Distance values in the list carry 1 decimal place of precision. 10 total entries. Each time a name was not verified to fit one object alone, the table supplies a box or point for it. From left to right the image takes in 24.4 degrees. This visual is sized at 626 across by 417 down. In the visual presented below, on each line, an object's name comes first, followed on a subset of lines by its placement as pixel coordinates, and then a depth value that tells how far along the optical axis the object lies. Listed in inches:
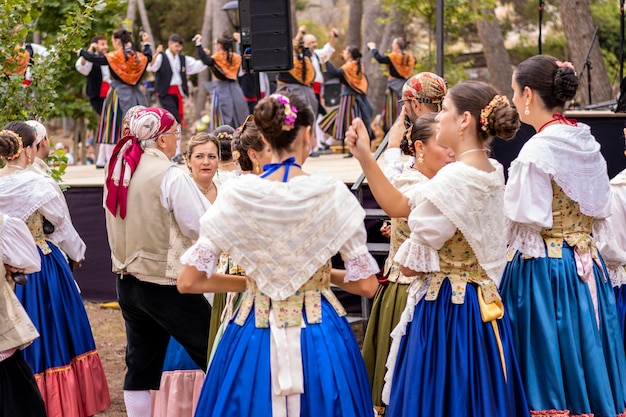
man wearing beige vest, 252.2
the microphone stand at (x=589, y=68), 675.0
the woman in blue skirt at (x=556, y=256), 219.8
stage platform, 382.4
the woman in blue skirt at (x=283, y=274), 175.0
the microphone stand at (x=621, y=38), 527.2
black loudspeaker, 452.8
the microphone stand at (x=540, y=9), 585.2
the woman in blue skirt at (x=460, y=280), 193.9
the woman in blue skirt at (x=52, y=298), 291.9
